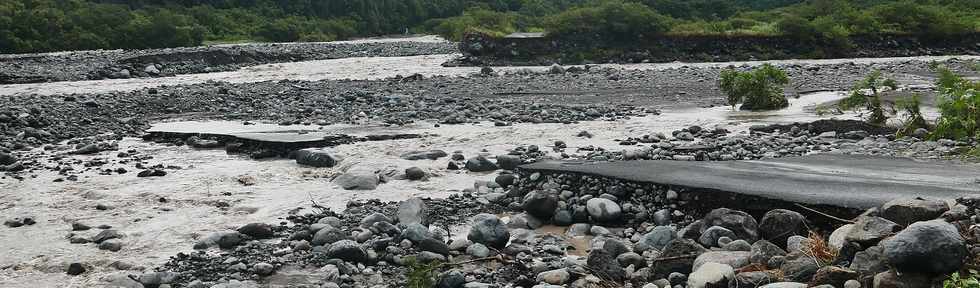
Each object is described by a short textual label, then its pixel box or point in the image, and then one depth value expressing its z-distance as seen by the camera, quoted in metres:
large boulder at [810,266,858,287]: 4.06
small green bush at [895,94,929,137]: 9.51
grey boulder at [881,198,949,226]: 4.66
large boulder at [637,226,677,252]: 5.75
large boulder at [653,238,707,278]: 4.93
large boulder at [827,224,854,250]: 4.65
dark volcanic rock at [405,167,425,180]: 8.52
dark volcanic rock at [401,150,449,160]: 9.63
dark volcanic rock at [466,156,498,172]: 8.80
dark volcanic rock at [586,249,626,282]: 5.05
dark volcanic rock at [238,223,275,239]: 6.46
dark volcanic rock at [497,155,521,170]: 8.71
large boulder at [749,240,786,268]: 4.73
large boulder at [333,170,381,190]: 8.21
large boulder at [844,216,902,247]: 4.33
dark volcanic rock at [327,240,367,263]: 5.61
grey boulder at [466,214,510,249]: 5.89
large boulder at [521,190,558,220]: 6.68
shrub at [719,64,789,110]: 13.67
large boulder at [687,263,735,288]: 4.46
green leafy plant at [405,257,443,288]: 4.98
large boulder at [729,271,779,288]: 4.32
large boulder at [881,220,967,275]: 3.80
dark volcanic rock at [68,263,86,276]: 5.72
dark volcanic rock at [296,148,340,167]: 9.36
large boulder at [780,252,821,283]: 4.31
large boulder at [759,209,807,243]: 5.43
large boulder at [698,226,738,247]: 5.52
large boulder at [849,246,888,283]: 4.00
